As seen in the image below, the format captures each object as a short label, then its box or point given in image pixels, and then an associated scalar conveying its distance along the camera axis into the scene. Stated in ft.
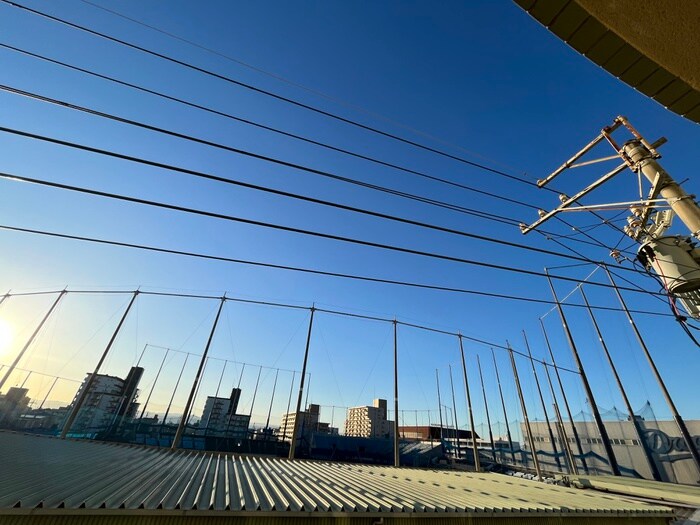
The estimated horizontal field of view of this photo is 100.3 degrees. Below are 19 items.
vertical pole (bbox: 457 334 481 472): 94.20
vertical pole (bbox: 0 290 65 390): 111.84
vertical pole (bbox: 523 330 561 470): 130.66
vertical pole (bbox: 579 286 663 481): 91.71
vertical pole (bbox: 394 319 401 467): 88.96
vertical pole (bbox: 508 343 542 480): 98.78
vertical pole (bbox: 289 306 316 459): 83.09
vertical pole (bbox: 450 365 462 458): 204.64
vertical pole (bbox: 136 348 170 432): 186.62
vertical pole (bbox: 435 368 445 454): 196.95
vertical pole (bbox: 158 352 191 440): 140.79
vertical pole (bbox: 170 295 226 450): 79.93
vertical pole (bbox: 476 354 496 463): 155.29
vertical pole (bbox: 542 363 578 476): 102.00
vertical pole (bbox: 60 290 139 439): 83.46
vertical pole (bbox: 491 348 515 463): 159.39
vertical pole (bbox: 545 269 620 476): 83.97
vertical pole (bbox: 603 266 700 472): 75.61
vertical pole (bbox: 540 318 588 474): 122.83
